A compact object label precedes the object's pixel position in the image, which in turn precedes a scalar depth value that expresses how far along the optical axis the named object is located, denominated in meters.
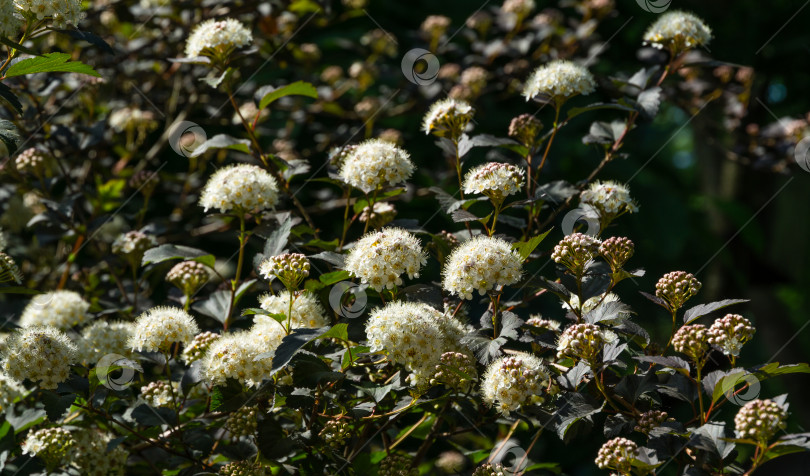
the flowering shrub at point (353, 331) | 1.66
